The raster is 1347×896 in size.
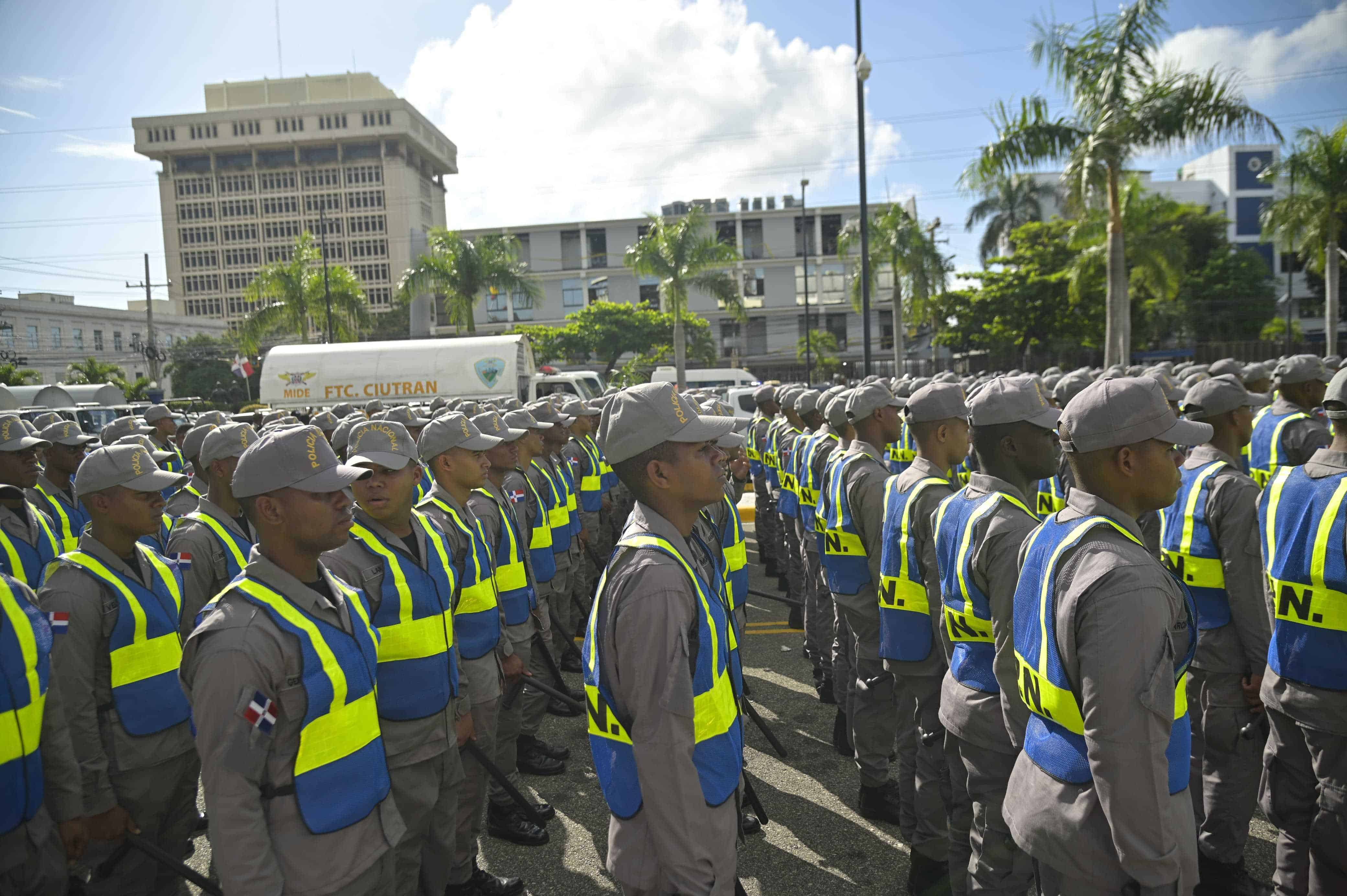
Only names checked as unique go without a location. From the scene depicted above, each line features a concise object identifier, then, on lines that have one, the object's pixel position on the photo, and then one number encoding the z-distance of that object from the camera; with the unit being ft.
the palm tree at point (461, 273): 112.68
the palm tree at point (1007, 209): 166.71
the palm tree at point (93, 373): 144.46
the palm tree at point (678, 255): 98.63
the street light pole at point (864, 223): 49.16
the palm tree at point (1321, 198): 77.66
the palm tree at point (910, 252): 89.71
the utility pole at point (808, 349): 127.24
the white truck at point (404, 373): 75.66
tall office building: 313.53
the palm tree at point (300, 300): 114.01
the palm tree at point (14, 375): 130.41
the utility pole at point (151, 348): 123.13
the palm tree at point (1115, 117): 57.31
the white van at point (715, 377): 118.62
